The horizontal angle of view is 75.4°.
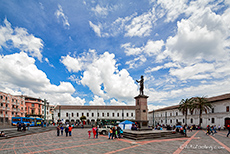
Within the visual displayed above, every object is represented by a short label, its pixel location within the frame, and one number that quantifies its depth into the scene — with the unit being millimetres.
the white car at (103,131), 21892
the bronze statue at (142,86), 20734
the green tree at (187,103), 41575
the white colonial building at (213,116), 34844
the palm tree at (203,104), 37906
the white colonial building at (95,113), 67294
